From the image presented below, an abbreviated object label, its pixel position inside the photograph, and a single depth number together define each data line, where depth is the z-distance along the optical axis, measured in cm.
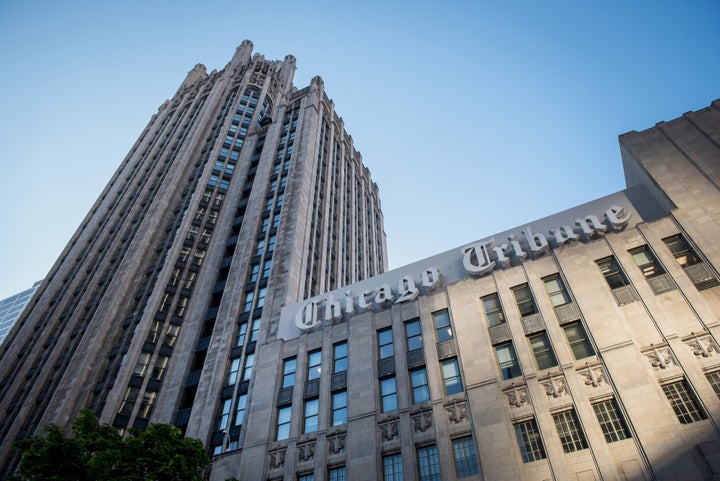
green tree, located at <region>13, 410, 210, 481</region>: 2073
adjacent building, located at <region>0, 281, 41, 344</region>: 15025
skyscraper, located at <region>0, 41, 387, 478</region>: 4850
